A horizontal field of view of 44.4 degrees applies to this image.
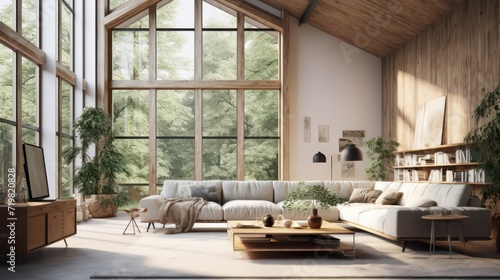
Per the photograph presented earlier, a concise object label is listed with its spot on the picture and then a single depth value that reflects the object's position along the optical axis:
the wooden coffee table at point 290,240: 6.32
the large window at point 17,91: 7.97
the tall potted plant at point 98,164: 11.39
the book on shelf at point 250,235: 6.79
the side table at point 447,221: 6.43
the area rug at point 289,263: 5.29
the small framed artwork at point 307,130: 13.04
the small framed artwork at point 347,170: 13.06
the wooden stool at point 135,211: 8.76
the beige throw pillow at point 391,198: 8.84
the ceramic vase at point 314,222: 6.78
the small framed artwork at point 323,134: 13.04
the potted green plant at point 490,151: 7.03
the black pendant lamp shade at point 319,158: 10.66
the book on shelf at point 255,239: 6.63
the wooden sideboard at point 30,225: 5.62
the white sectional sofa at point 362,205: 6.81
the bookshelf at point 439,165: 8.60
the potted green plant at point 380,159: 12.06
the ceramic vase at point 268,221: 6.92
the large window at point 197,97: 13.08
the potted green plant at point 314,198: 6.79
